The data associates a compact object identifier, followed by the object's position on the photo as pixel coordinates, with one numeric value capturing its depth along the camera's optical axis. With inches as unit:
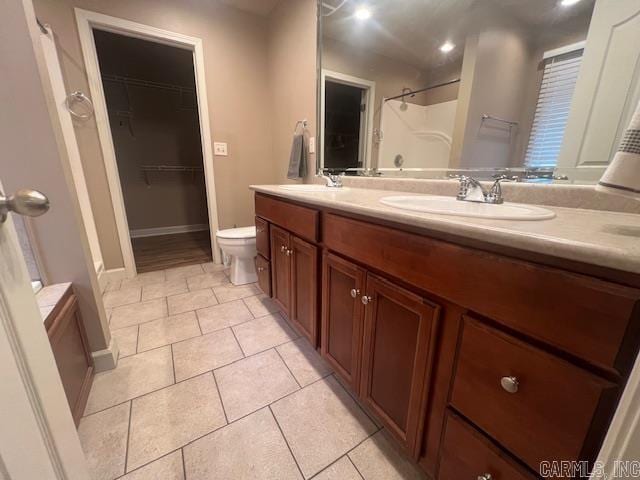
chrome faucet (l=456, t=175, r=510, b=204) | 36.2
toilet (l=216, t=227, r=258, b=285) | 81.8
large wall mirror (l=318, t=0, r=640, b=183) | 30.4
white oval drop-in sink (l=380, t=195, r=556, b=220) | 25.5
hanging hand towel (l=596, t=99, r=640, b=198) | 18.5
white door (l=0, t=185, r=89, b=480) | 14.9
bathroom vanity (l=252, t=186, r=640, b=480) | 16.5
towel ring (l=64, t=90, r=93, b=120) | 73.2
